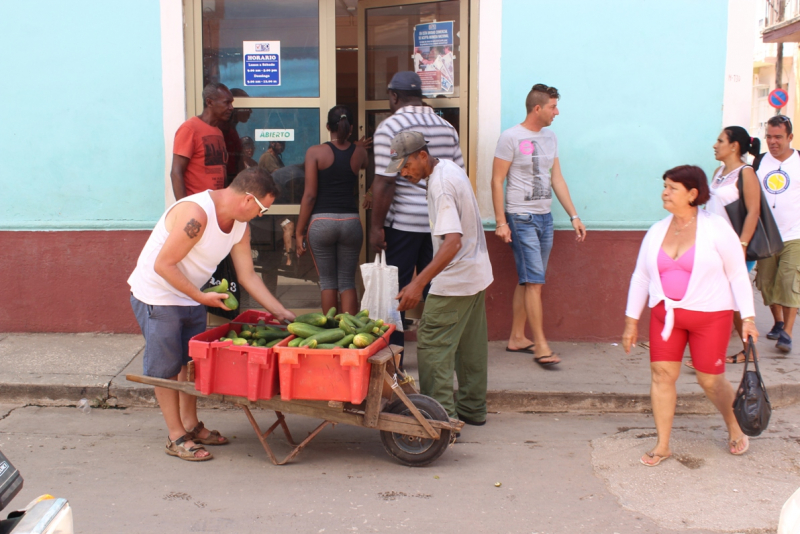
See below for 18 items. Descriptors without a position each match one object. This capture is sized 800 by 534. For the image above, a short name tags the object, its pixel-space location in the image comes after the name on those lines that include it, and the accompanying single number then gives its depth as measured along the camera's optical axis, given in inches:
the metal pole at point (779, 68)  840.3
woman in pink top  162.1
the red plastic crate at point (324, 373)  156.1
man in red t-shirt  226.2
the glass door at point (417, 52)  257.9
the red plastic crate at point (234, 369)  158.6
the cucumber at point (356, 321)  172.6
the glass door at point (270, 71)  258.8
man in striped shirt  207.3
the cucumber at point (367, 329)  169.1
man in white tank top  163.9
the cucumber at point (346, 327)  168.9
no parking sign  568.2
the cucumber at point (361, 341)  159.5
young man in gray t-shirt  231.6
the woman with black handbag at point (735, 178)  226.4
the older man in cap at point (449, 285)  171.5
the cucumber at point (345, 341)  160.9
